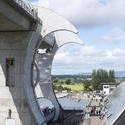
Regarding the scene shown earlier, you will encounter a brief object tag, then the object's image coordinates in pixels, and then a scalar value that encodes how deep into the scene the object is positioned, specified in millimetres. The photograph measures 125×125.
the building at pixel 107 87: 85531
